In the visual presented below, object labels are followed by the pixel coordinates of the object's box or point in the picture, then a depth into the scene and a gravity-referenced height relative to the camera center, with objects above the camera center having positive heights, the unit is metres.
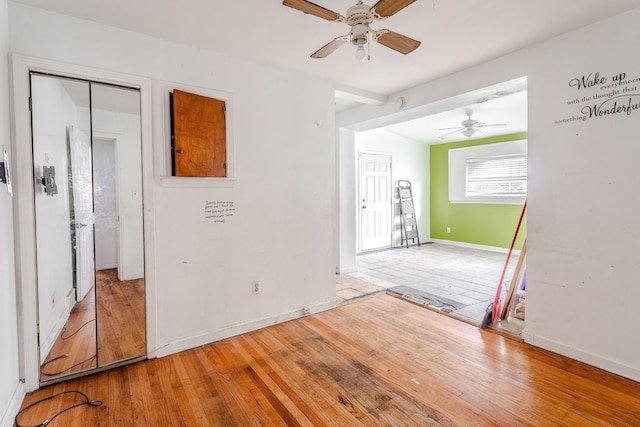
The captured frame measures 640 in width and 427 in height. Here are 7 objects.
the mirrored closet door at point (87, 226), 2.11 -0.15
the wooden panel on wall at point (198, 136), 2.37 +0.54
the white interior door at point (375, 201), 6.38 +0.04
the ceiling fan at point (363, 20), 1.54 +0.97
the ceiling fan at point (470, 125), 4.98 +1.30
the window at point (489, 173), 6.04 +0.60
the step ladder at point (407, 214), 7.07 -0.25
